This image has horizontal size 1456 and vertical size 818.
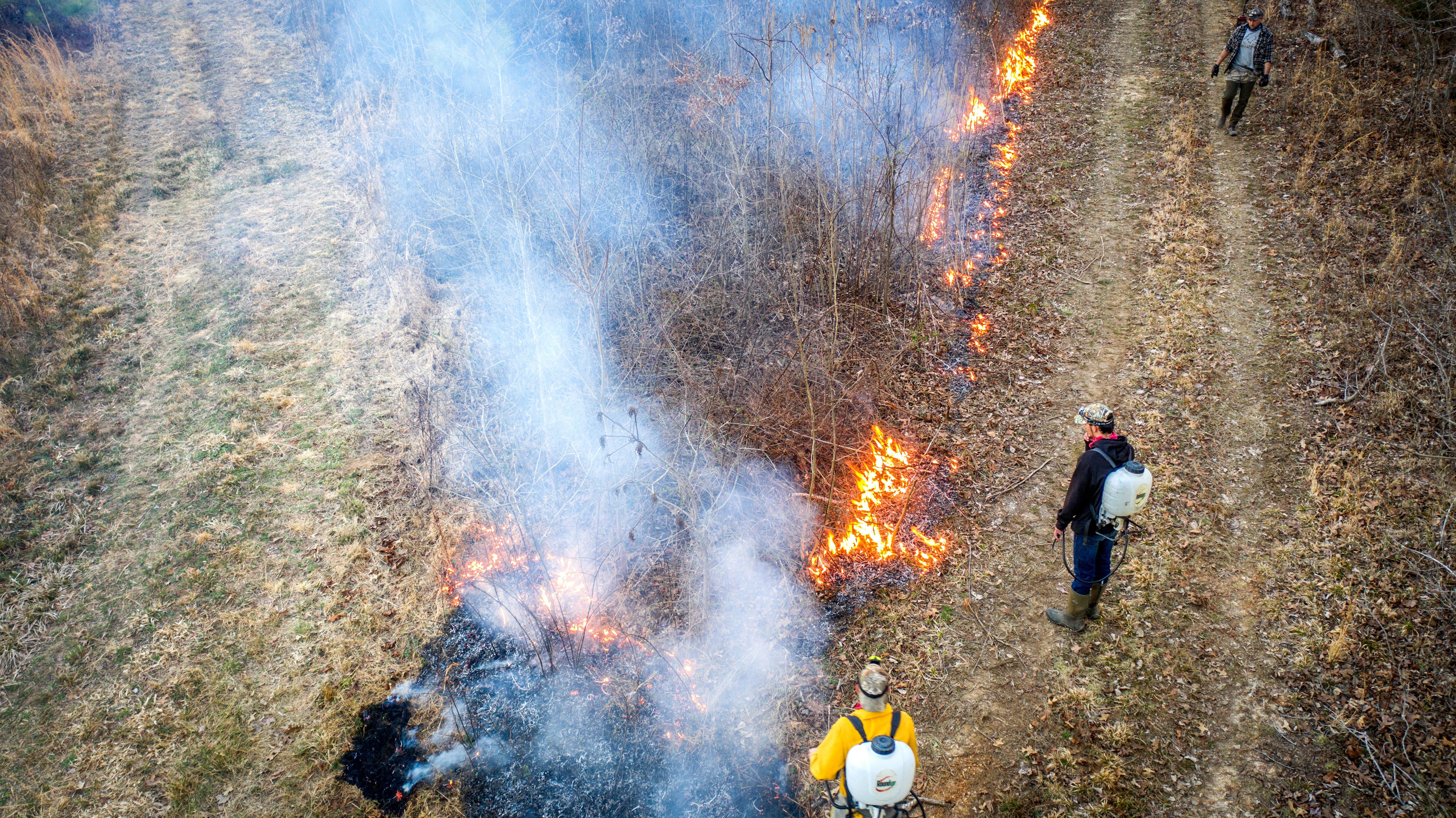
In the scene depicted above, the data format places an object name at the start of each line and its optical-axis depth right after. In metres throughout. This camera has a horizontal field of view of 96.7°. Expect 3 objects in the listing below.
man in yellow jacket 3.24
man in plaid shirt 9.16
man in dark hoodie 4.71
